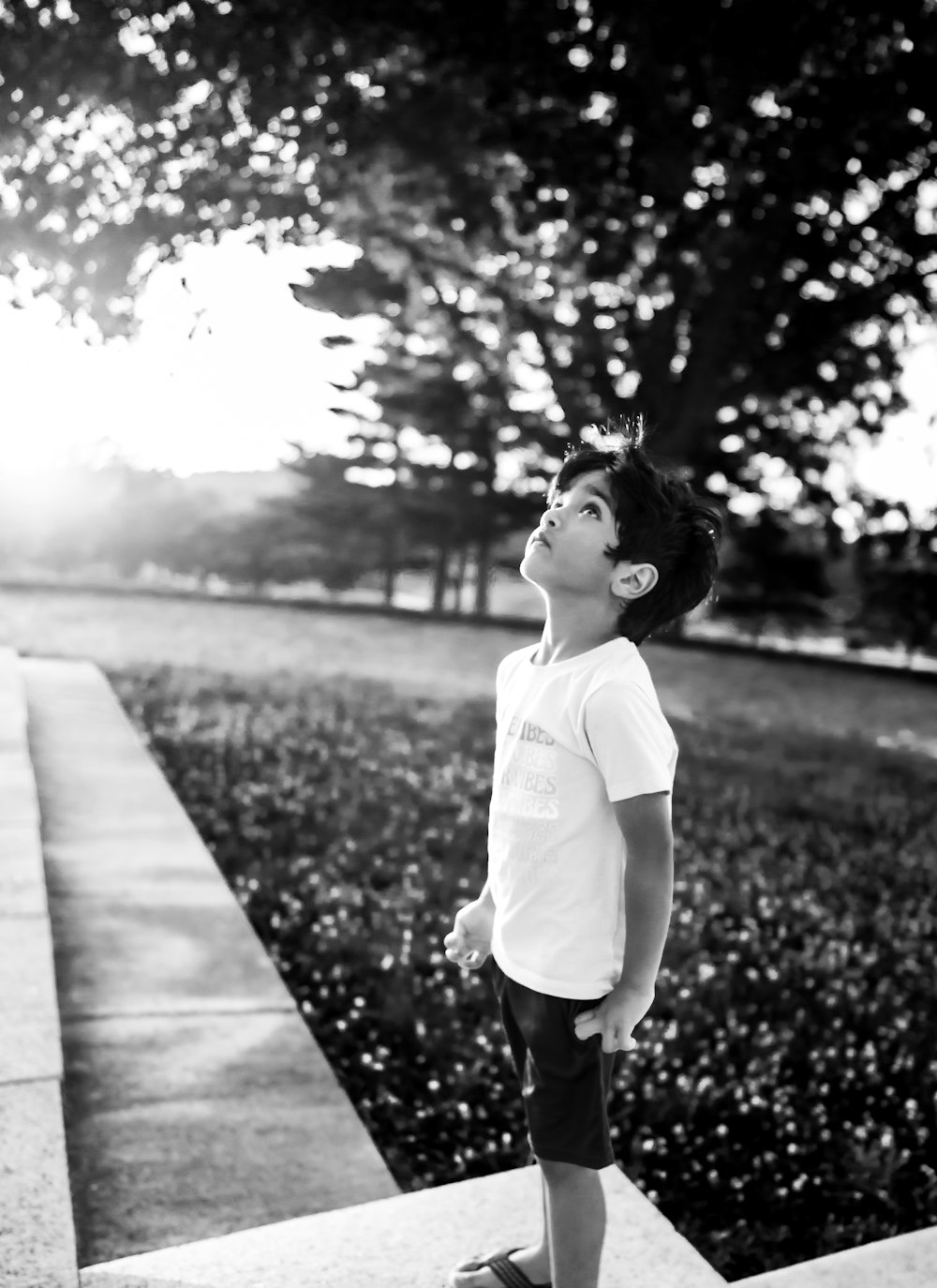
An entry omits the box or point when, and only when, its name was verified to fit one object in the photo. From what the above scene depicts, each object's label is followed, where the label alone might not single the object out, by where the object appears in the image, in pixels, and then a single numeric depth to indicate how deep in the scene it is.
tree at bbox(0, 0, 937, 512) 8.38
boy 2.00
